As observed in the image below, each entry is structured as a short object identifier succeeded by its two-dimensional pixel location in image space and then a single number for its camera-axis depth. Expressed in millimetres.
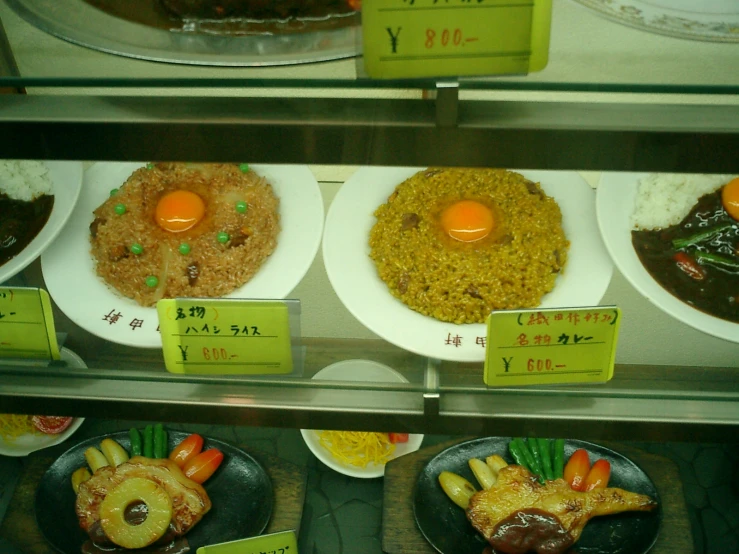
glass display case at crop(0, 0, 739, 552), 909
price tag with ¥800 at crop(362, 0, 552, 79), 816
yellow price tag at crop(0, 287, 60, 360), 1262
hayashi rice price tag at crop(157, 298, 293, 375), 1229
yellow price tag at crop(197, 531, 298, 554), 1632
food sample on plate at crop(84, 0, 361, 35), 1013
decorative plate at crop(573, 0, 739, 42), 993
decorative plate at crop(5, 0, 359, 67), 929
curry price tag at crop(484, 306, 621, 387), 1179
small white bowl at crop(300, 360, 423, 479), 1386
